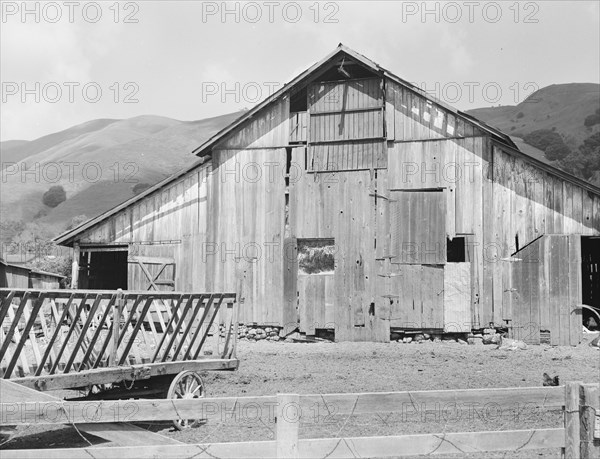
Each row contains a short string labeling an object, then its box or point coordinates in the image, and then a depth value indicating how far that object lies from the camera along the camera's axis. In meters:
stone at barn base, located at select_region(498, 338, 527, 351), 19.56
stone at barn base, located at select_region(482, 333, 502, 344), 20.52
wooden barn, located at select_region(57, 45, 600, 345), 20.59
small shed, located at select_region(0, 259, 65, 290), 35.98
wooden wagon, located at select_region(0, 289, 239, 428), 9.23
